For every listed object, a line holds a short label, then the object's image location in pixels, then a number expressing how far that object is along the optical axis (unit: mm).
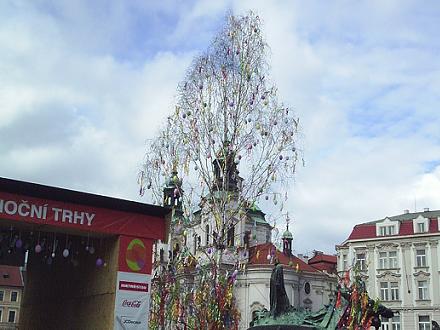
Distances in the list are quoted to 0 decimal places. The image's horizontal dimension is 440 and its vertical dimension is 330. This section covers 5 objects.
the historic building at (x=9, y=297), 60312
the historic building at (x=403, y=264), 38969
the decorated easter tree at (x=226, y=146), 19703
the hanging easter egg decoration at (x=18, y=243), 14727
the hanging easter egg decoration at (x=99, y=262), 14555
